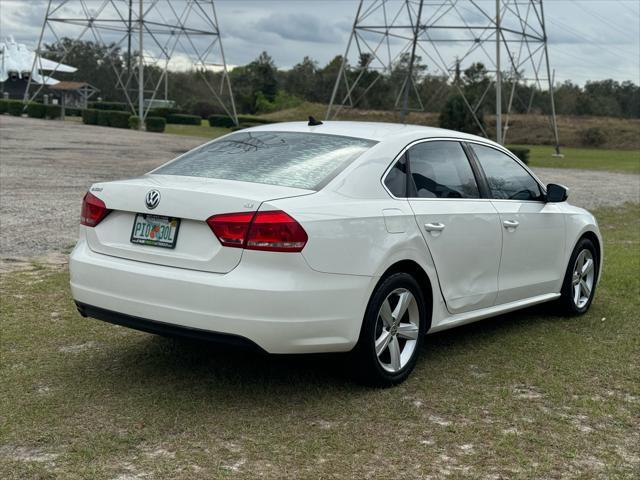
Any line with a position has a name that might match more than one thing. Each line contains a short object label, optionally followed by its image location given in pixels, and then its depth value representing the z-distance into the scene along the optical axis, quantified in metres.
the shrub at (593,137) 52.03
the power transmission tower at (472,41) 32.31
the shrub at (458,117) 39.56
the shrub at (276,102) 78.44
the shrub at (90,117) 50.18
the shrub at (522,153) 33.53
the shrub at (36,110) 54.59
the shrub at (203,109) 73.69
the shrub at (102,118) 49.69
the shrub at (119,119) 48.81
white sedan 4.63
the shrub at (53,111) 55.09
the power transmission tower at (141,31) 43.75
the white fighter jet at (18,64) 82.50
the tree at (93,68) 89.62
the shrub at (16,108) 56.06
